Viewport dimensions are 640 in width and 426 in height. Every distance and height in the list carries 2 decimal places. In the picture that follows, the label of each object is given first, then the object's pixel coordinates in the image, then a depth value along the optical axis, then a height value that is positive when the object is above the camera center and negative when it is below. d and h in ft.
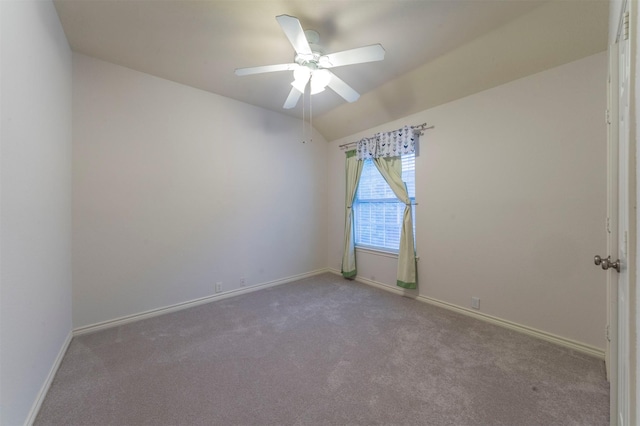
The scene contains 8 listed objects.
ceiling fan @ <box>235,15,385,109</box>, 5.30 +3.66
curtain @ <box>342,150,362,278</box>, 12.98 -0.70
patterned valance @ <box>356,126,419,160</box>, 10.43 +2.96
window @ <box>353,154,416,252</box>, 10.99 +0.04
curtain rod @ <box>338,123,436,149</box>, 10.13 +3.33
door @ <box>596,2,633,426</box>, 3.08 -0.25
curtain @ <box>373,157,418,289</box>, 10.46 -0.90
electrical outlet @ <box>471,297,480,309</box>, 8.77 -3.32
